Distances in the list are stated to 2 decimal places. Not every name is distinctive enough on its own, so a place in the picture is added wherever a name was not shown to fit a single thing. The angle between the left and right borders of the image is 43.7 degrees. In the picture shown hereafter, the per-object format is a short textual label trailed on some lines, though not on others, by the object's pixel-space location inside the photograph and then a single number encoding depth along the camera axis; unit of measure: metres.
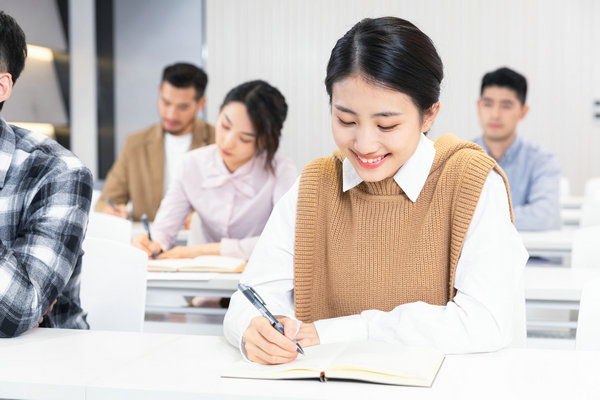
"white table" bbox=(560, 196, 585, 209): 4.96
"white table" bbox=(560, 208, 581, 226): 4.13
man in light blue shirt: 3.79
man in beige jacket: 3.87
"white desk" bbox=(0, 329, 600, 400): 1.10
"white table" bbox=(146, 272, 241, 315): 2.19
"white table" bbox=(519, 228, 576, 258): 2.94
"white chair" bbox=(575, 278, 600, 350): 1.50
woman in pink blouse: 2.79
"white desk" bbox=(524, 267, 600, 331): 2.04
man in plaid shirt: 1.42
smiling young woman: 1.37
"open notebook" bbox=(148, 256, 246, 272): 2.32
